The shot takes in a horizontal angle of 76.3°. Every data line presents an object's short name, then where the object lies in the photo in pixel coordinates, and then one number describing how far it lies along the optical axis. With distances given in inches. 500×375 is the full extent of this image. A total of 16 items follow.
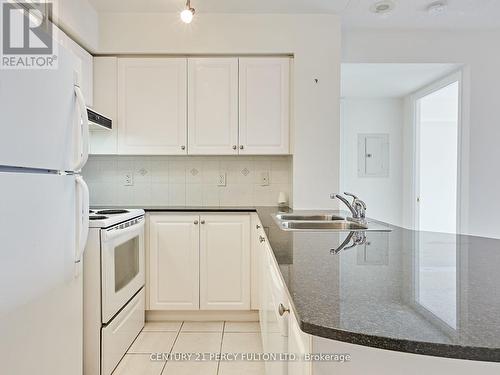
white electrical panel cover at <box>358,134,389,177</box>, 165.9
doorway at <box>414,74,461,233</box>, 176.7
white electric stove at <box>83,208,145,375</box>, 68.4
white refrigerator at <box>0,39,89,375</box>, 41.3
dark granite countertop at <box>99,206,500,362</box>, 19.6
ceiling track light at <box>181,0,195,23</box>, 73.0
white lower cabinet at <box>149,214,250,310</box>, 99.3
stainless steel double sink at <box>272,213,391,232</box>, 66.8
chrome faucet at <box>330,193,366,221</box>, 73.9
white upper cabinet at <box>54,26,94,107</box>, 86.2
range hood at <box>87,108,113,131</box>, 82.2
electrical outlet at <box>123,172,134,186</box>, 116.0
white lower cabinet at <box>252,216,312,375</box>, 29.4
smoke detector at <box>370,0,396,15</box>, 94.5
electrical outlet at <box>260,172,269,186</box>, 117.3
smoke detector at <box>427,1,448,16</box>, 94.1
